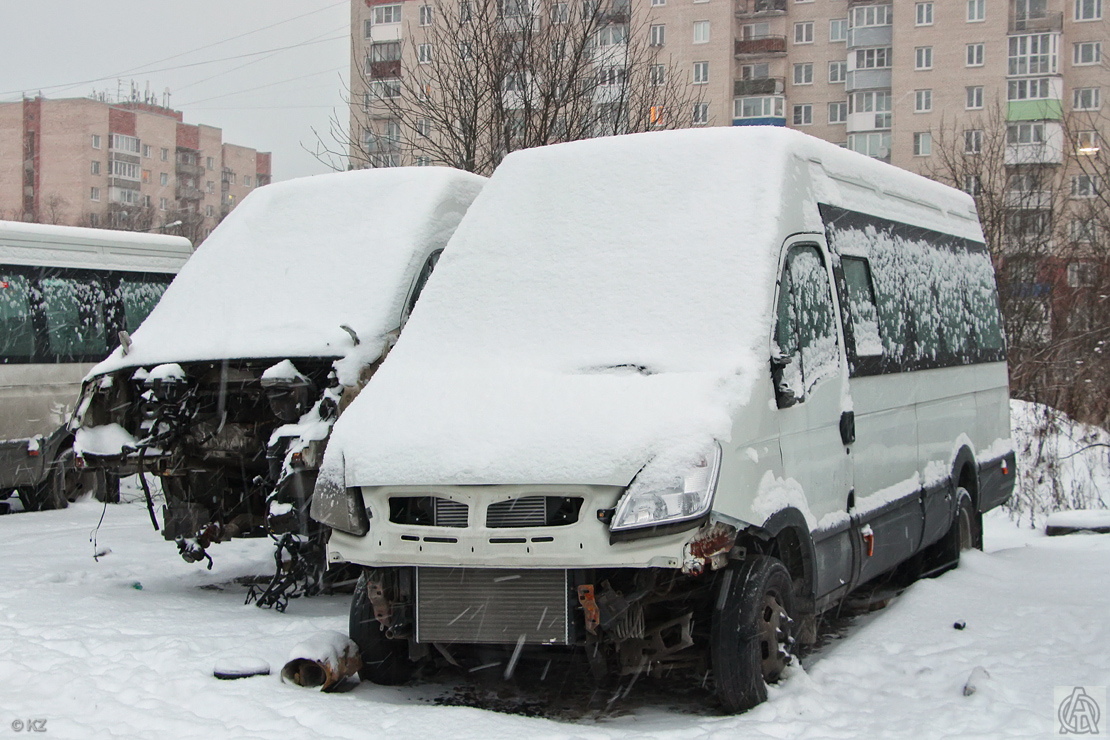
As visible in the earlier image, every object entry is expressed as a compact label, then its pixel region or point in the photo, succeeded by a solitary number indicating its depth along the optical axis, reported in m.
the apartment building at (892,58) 60.94
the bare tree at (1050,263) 16.84
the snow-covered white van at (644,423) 5.14
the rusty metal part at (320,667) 5.73
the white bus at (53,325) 12.88
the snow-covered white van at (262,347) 7.62
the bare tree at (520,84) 15.84
